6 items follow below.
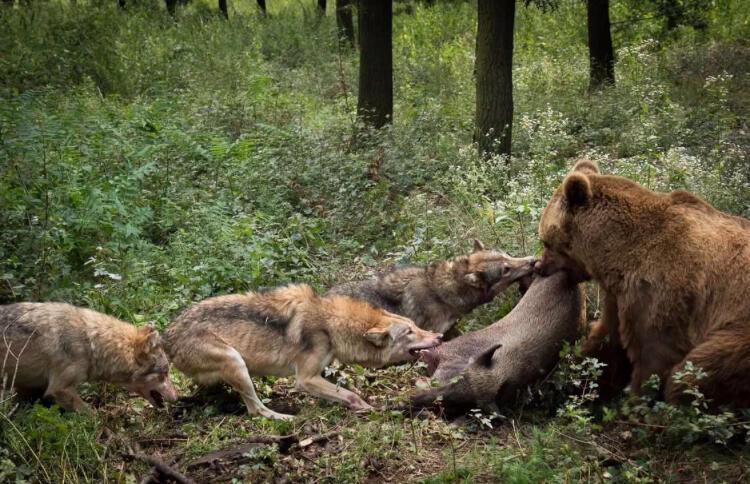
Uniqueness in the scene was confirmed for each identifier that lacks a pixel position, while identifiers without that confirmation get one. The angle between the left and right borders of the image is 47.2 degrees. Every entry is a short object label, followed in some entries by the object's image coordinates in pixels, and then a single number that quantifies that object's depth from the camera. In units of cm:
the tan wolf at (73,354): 740
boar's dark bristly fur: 714
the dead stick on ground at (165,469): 627
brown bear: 625
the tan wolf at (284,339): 759
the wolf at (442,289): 893
